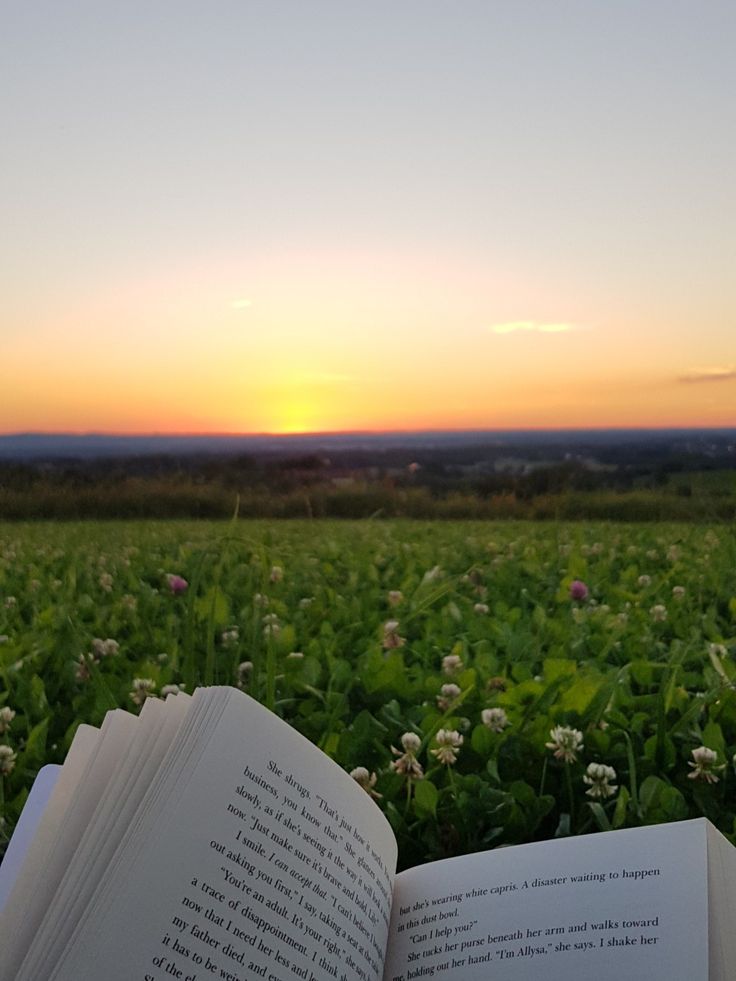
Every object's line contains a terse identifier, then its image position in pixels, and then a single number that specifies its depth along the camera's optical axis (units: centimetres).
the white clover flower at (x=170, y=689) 115
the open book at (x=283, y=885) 51
